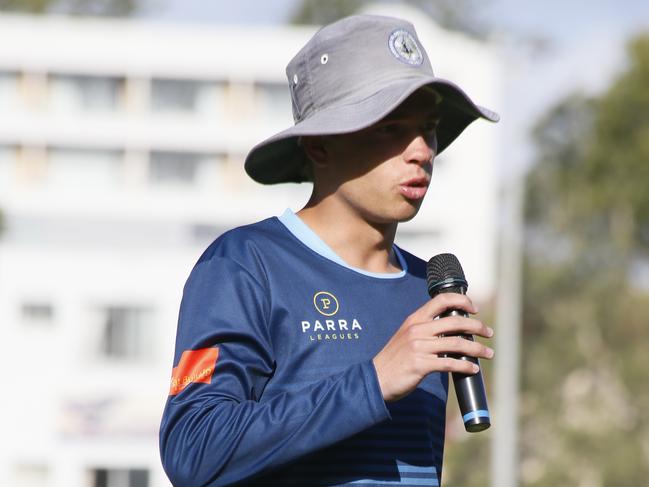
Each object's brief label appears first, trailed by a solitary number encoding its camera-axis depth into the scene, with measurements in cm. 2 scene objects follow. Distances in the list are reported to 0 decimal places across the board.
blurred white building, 9581
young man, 604
